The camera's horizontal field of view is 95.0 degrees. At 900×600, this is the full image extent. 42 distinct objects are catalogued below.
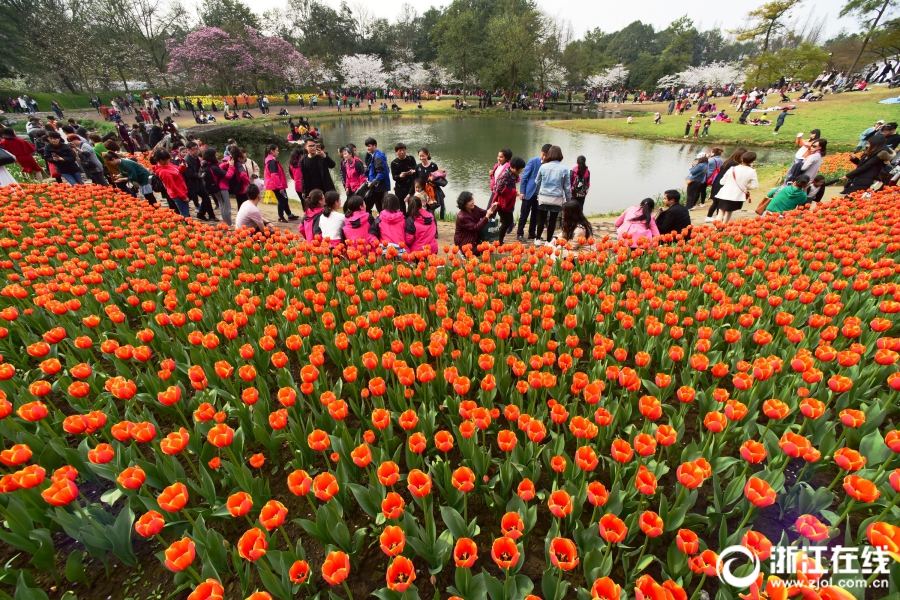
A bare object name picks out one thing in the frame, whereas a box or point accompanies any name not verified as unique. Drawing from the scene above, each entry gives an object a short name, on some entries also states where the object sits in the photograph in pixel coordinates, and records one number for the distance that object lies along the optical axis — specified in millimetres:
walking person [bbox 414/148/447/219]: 8438
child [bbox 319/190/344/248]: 6098
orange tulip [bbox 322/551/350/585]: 1585
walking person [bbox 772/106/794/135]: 24906
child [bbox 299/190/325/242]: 6500
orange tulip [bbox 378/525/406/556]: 1725
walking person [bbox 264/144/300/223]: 9570
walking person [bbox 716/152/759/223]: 7695
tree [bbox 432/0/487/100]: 57344
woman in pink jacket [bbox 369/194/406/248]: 5883
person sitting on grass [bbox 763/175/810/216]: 7550
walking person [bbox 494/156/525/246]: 7379
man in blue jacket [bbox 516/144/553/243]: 7621
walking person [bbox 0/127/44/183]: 9461
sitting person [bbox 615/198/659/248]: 5887
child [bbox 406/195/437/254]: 5973
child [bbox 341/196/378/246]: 5977
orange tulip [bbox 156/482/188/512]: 1834
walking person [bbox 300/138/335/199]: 8625
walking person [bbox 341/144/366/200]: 9258
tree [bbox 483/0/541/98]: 51844
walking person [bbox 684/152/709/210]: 9547
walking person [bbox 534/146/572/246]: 6980
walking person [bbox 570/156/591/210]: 8305
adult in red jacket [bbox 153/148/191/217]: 8268
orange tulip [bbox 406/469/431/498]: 1855
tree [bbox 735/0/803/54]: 44188
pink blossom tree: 44500
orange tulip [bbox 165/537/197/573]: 1617
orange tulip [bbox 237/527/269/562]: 1633
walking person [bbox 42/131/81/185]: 9141
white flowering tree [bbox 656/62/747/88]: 70500
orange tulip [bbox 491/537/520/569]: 1664
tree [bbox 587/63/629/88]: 74062
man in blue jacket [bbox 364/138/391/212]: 8422
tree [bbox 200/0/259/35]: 53125
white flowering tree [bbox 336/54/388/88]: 66500
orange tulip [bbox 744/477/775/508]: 1769
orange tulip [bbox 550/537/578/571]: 1595
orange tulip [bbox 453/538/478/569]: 1697
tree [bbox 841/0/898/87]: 46219
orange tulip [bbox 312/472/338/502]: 1868
